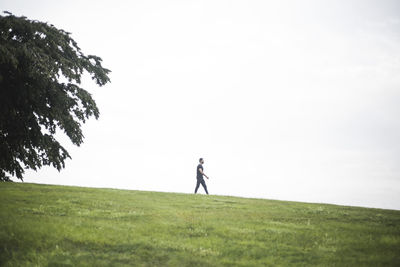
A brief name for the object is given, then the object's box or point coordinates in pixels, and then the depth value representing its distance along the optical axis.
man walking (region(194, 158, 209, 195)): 25.36
